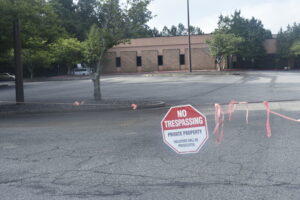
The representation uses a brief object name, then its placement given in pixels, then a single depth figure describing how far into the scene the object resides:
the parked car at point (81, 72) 60.68
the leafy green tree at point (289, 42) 62.20
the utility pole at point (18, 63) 17.59
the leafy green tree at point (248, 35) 60.78
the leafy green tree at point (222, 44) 50.66
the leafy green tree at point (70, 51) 37.56
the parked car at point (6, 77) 51.56
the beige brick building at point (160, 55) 61.44
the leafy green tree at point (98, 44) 18.44
